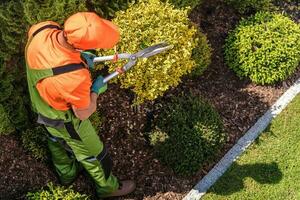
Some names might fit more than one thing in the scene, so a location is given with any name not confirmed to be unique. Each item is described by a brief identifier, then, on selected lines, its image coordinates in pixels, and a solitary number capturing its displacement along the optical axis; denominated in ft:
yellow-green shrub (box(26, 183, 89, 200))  21.24
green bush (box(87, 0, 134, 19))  24.31
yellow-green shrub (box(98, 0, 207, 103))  22.66
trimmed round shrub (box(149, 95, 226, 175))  23.97
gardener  17.06
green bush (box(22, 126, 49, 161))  22.99
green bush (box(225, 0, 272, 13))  29.07
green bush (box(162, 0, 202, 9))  25.96
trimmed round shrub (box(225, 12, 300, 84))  27.27
